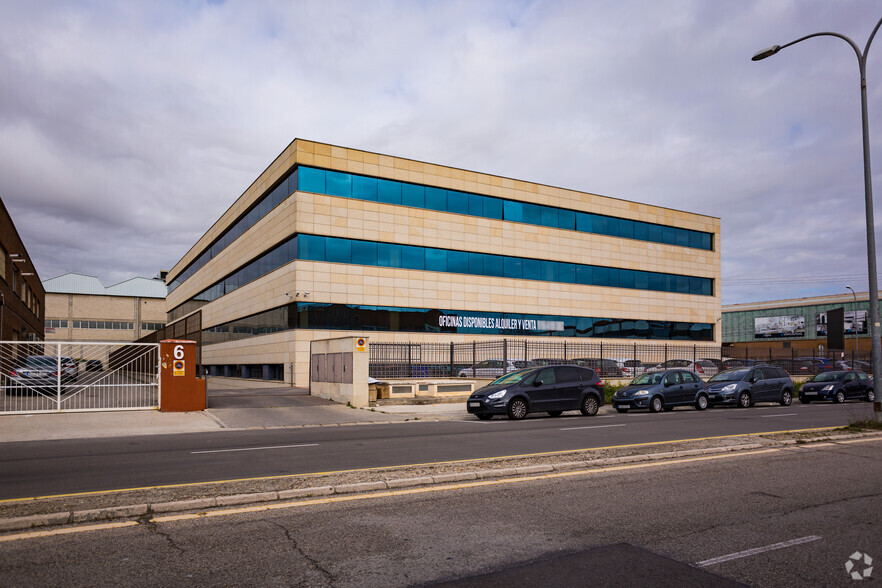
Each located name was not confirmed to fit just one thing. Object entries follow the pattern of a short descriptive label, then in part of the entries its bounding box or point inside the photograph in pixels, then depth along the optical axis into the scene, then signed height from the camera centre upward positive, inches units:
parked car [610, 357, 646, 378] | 1235.9 -80.9
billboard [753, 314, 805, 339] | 3449.8 -12.7
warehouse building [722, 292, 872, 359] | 3171.8 +7.9
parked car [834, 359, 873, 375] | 1659.7 -112.4
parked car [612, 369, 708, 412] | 866.1 -92.9
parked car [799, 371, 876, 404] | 1075.3 -108.2
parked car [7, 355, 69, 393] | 743.7 -55.6
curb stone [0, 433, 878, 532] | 246.6 -75.9
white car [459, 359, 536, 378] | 1088.8 -74.7
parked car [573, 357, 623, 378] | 1198.3 -77.3
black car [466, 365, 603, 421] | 727.7 -79.7
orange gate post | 781.3 -63.9
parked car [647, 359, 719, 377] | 1318.9 -86.7
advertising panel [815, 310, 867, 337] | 3134.8 +1.2
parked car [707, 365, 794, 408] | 933.8 -93.3
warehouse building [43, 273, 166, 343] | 3095.5 +88.9
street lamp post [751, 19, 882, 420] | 573.6 +86.7
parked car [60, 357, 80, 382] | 754.8 -50.7
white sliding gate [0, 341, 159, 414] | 741.9 -65.3
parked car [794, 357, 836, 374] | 1654.8 -105.3
